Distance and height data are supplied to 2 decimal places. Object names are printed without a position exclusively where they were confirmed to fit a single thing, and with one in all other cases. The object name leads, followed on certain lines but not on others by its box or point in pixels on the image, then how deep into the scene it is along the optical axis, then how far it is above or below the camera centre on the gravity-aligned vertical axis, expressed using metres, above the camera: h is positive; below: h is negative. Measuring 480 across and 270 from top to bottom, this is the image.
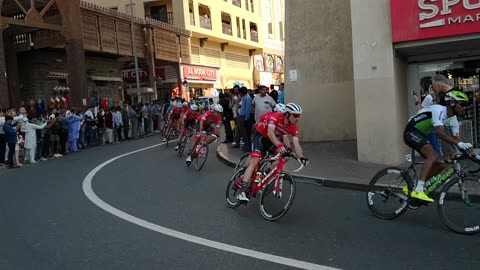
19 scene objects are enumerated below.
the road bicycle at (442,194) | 5.93 -1.48
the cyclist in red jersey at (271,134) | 6.81 -0.66
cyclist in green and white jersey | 5.95 -0.67
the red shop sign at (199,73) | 39.44 +1.75
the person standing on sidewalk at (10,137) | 14.56 -0.91
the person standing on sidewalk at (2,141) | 14.94 -1.06
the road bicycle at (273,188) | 6.78 -1.39
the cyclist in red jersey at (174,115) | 17.53 -0.72
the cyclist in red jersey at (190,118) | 14.37 -0.68
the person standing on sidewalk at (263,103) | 12.88 -0.37
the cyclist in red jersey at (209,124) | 11.73 -0.75
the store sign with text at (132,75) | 34.69 +1.62
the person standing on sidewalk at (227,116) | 17.08 -0.84
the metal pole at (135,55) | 31.71 +2.80
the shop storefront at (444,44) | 9.78 +0.71
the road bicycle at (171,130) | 17.67 -1.26
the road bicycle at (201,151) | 11.81 -1.39
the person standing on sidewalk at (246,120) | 13.84 -0.83
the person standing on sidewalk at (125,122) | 22.62 -1.08
